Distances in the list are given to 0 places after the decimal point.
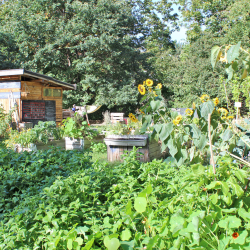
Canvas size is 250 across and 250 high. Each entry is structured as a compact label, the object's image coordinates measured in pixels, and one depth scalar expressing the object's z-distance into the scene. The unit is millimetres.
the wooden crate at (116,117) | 15858
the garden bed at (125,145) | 4971
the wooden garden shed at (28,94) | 10742
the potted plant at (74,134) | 7263
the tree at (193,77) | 20703
